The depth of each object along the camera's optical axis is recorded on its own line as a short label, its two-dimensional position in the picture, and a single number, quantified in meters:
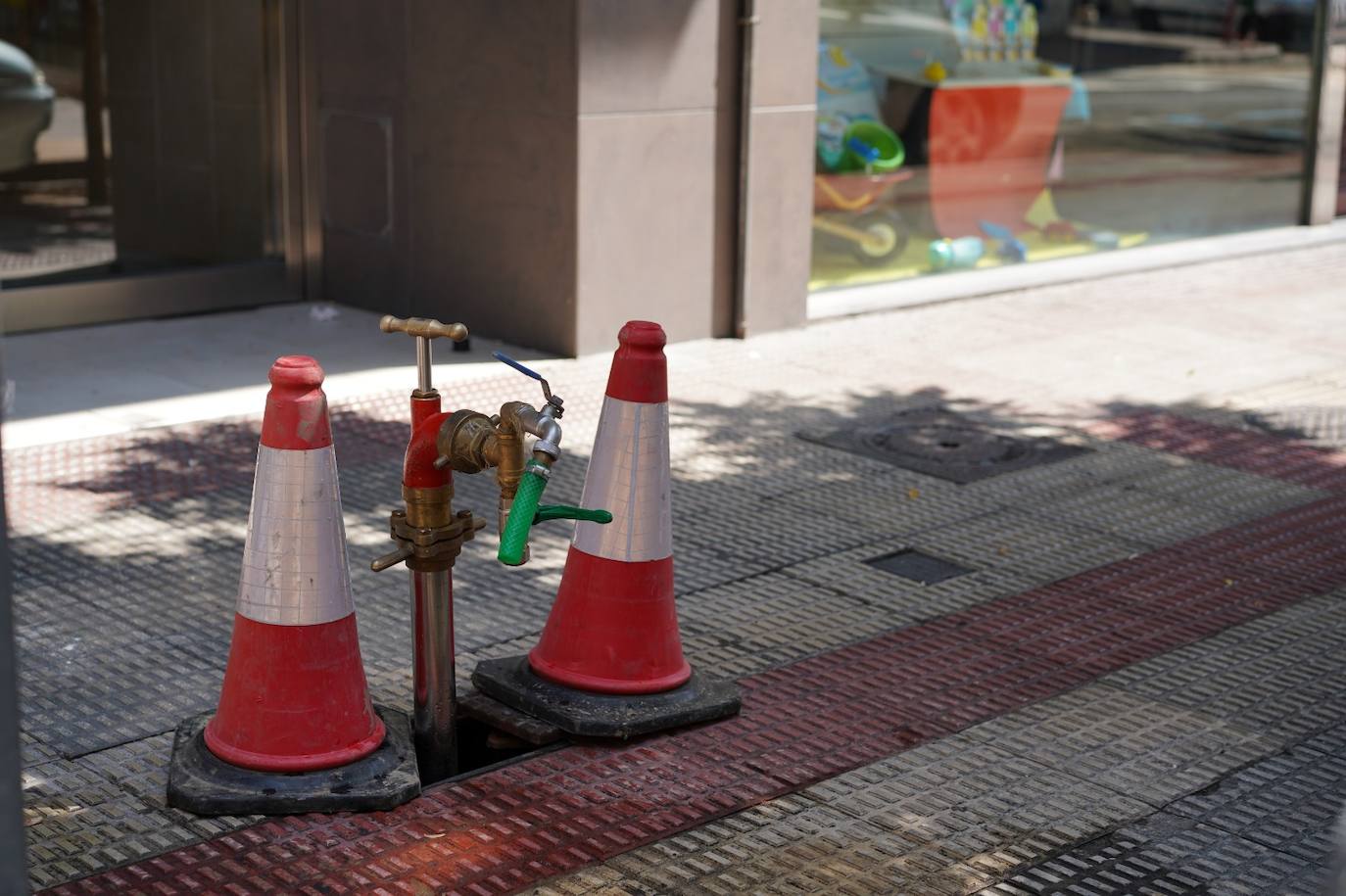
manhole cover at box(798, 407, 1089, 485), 7.11
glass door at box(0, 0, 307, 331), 8.97
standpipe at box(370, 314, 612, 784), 3.87
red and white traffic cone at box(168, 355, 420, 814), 3.87
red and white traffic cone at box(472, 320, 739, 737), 4.33
